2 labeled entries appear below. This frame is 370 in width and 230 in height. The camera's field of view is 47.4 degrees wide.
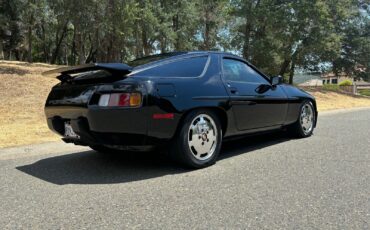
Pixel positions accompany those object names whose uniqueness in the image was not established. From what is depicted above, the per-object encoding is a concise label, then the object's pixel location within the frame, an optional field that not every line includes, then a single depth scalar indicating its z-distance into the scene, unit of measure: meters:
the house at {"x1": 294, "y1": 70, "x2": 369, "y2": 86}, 70.46
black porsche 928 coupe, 4.64
